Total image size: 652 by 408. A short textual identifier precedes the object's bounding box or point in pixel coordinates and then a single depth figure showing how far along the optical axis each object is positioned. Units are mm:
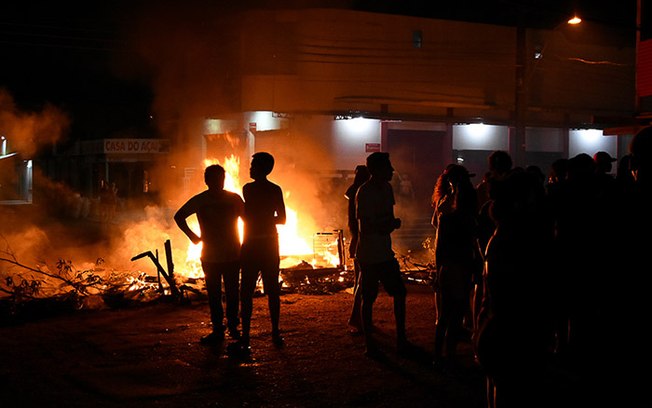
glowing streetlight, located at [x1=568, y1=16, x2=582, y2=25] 17631
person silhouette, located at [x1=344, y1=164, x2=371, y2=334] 7621
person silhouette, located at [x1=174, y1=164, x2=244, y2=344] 7016
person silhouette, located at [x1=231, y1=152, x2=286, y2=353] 6902
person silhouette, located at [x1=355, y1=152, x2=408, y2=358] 6453
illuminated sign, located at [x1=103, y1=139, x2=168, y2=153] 33312
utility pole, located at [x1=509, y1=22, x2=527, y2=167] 23062
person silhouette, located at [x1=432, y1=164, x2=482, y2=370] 5867
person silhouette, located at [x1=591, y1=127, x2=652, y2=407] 3330
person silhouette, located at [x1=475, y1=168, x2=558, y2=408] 3600
